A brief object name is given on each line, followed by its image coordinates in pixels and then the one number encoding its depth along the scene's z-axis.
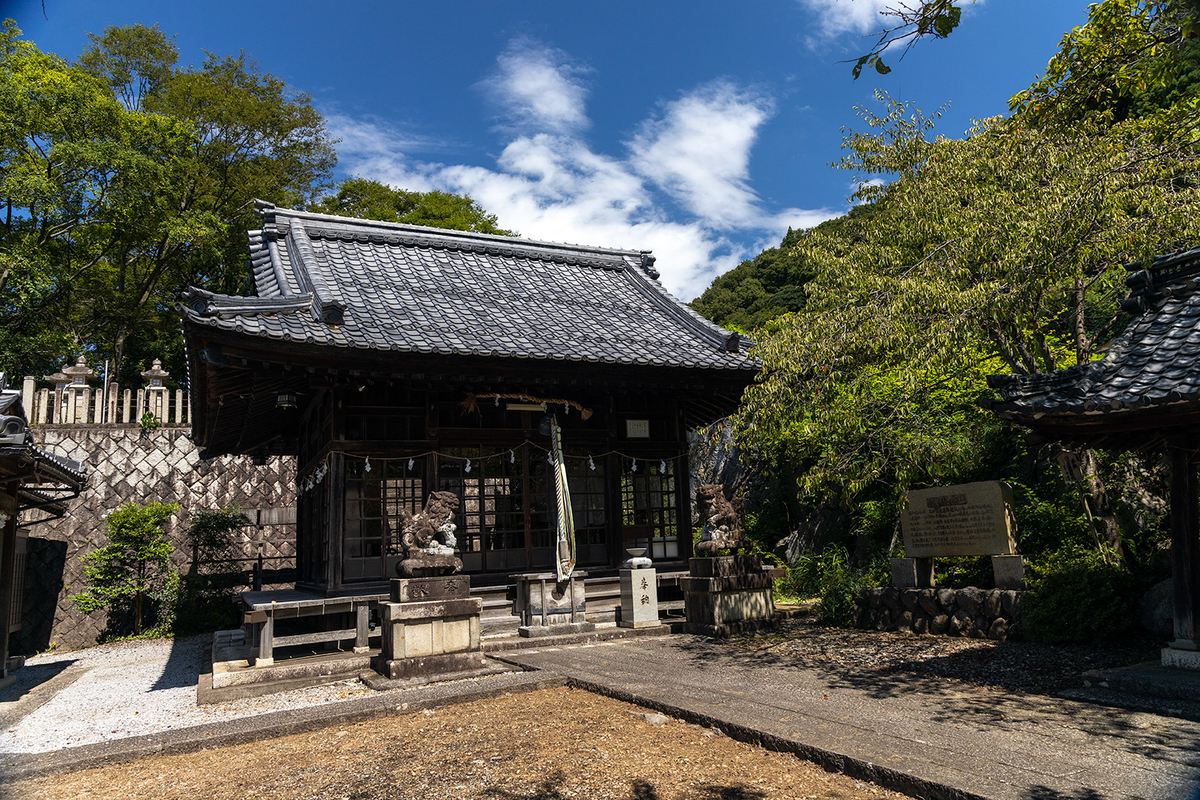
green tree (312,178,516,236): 27.55
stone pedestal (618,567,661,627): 10.12
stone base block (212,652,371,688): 7.79
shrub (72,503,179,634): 13.15
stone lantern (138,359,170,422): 16.17
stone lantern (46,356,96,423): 15.62
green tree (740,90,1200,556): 7.04
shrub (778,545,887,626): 10.45
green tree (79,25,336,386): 22.98
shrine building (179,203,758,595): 8.81
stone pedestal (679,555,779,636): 9.52
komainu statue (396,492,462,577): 7.82
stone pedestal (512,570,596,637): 9.60
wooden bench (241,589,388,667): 8.31
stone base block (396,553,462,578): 7.75
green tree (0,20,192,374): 18.17
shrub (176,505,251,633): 14.22
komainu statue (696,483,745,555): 9.76
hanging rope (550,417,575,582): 9.77
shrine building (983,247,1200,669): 5.25
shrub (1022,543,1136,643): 7.57
